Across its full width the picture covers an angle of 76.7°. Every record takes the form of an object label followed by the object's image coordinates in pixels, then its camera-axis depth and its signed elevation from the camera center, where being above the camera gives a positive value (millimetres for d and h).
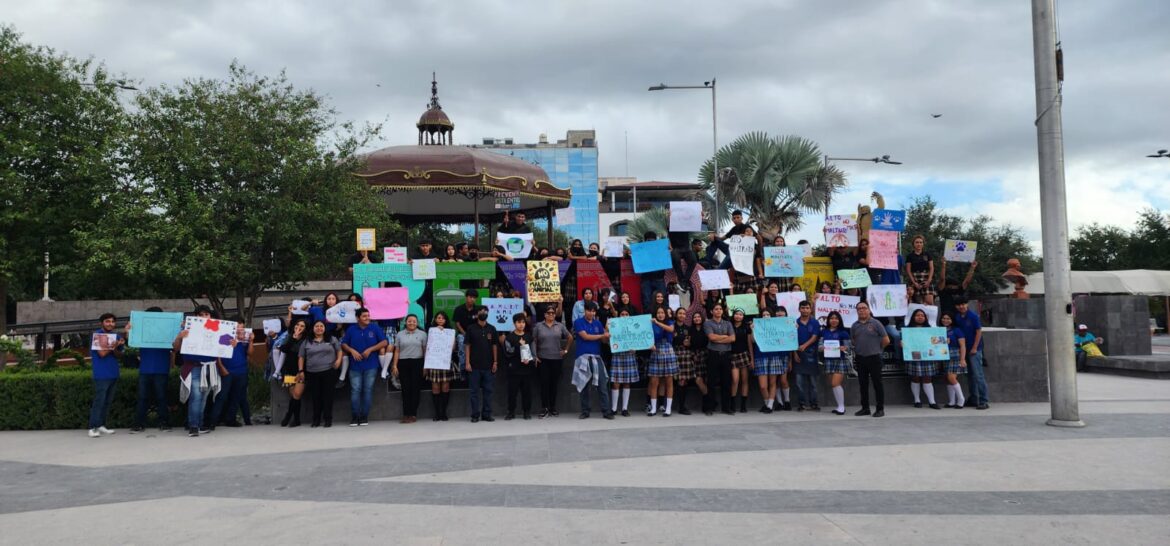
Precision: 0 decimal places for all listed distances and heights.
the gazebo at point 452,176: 17094 +3487
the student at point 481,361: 11555 -674
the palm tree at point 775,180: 22781 +4202
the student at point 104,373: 10859 -767
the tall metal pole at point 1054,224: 10297 +1234
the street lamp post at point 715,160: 23530 +5159
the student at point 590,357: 11727 -647
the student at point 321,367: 11258 -730
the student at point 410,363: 11586 -698
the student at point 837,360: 11914 -753
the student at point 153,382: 11188 -920
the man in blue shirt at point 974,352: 12180 -657
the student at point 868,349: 11586 -562
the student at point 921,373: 12156 -996
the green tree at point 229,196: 14664 +2632
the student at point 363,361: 11469 -652
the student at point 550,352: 11734 -569
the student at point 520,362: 11602 -703
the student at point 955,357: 12117 -735
